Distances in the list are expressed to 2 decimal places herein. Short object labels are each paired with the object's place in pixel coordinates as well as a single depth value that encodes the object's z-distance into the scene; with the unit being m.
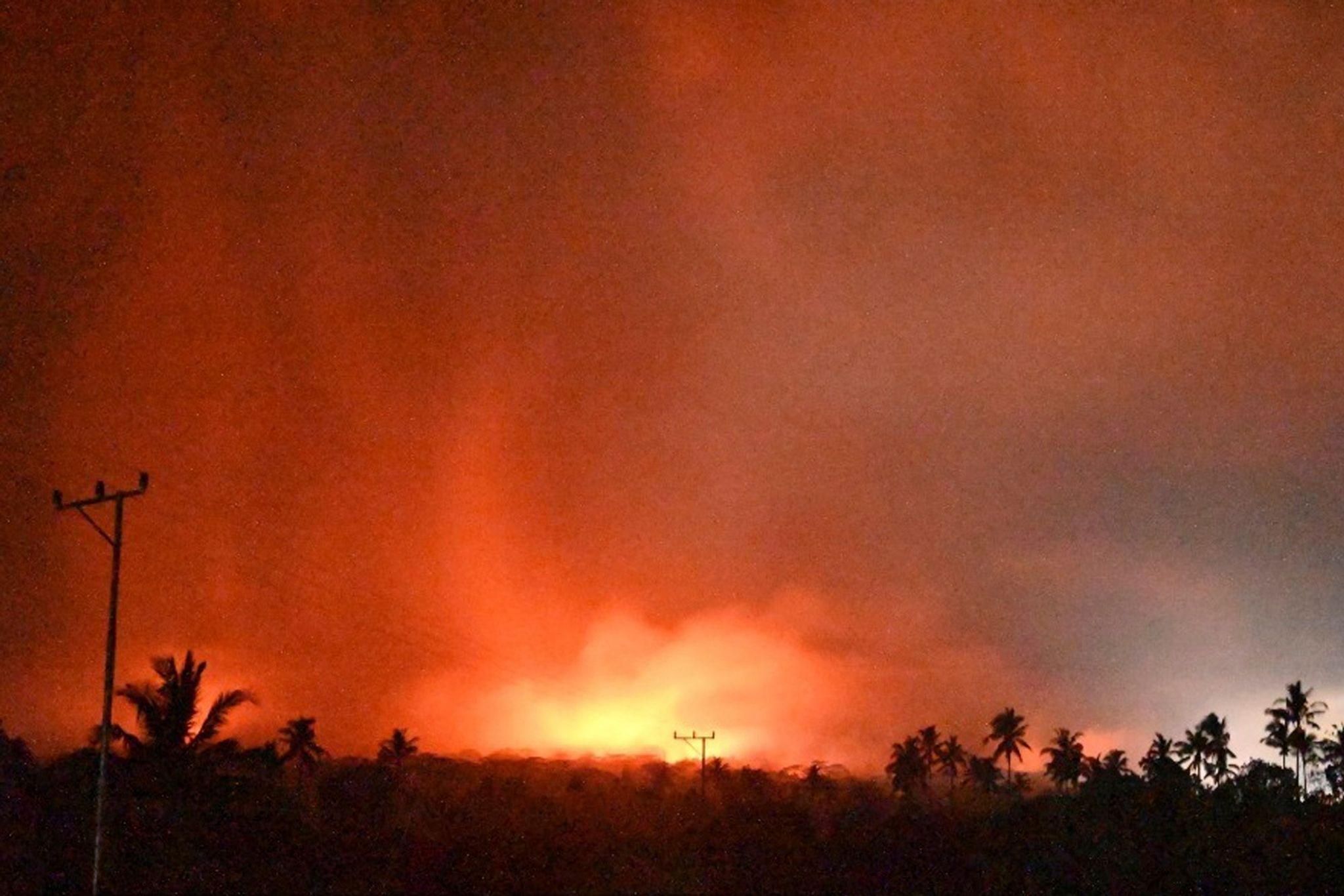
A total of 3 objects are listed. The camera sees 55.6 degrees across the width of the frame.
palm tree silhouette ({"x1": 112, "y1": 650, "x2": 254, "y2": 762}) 40.38
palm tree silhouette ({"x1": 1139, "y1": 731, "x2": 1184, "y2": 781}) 67.88
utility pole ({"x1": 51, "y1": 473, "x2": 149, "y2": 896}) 32.28
